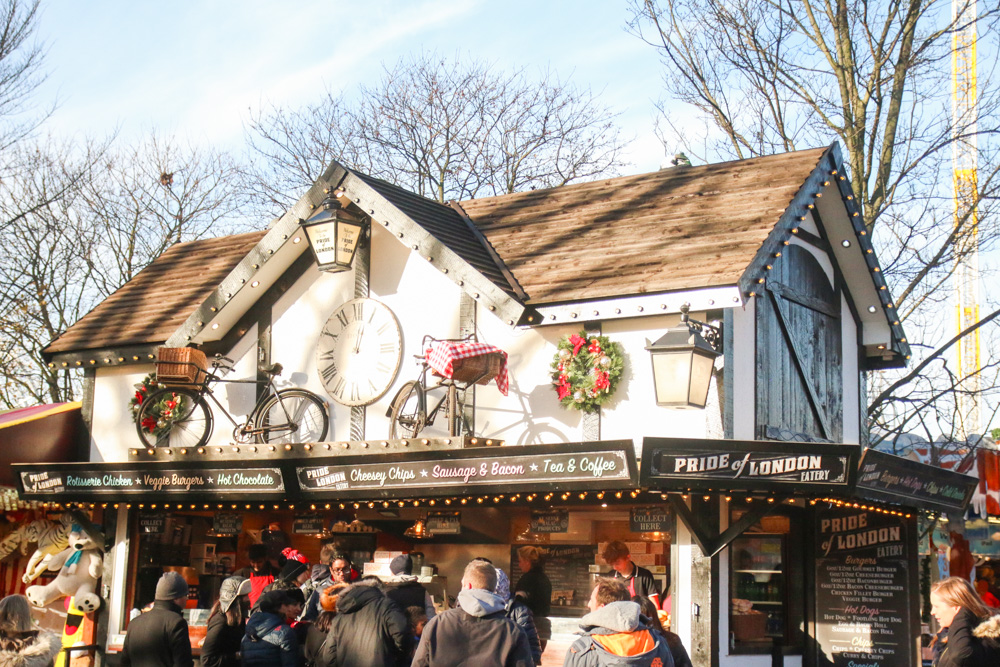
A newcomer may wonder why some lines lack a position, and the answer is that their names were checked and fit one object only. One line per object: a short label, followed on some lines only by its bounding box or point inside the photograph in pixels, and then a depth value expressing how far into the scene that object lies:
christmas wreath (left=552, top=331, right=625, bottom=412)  11.43
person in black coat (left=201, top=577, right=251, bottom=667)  8.48
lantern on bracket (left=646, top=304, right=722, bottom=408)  10.23
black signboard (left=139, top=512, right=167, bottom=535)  14.47
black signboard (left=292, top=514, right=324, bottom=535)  14.20
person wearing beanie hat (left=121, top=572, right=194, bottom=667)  7.93
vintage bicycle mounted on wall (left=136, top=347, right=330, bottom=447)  13.16
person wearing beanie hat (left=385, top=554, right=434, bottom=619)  8.33
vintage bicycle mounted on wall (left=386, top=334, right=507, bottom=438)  11.30
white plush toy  14.41
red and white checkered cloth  11.23
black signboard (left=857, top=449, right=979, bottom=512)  10.84
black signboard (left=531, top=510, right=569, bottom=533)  12.17
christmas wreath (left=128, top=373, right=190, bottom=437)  14.23
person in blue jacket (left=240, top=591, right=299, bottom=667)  8.14
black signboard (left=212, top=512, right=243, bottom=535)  14.41
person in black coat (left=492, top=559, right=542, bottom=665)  8.46
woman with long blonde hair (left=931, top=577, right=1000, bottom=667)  6.86
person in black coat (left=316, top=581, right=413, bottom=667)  7.53
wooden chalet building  10.88
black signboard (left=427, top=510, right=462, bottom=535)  13.09
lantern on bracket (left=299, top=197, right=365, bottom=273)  12.97
